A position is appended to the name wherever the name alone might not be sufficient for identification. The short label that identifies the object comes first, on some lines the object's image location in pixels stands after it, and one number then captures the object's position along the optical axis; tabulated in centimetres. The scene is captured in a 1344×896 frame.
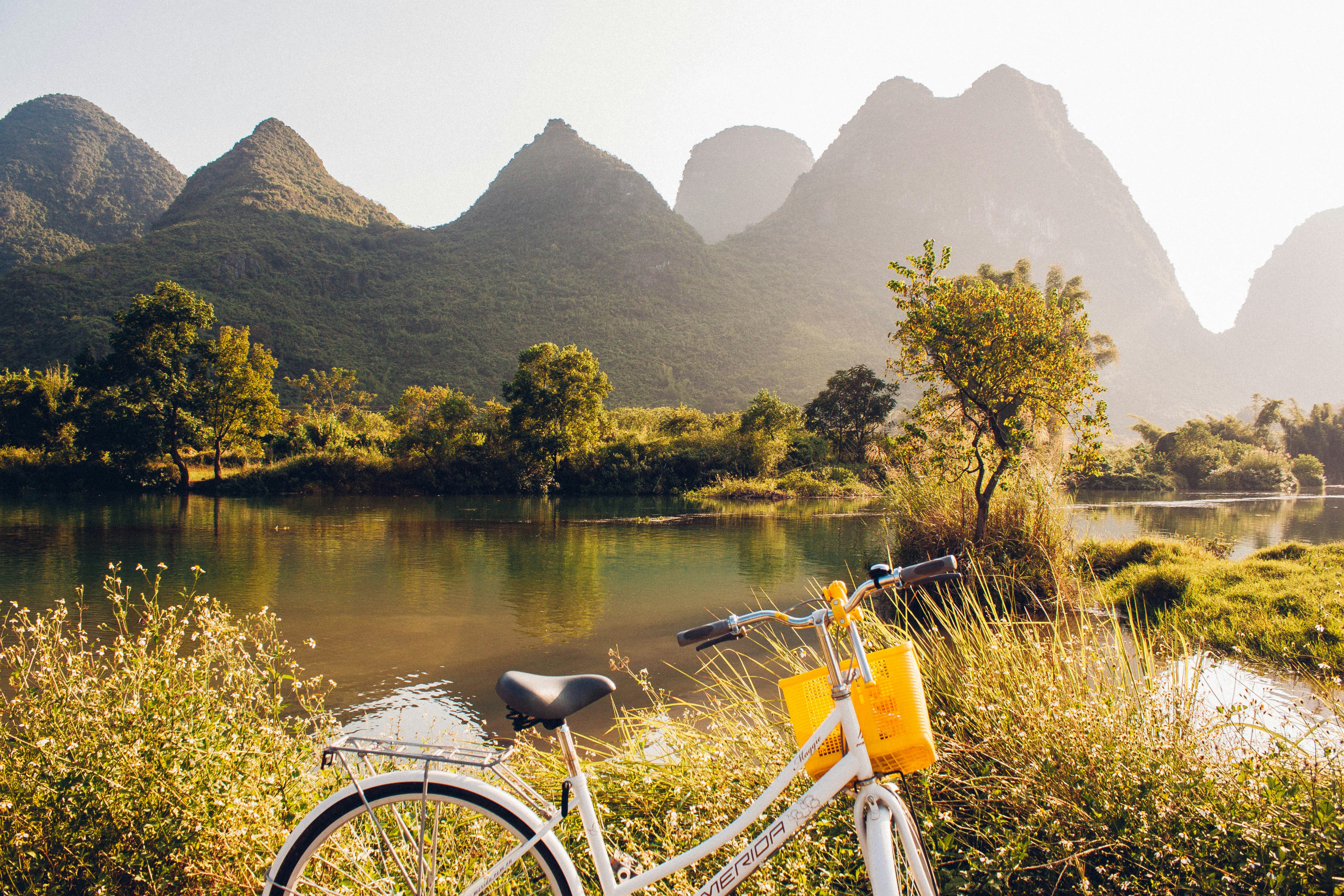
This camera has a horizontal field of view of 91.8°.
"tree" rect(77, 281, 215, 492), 2902
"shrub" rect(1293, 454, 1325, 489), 4075
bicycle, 138
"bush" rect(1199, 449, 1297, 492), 3644
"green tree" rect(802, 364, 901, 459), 3853
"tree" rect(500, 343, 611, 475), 3350
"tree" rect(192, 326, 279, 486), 2986
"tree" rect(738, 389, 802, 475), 3372
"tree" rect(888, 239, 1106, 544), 841
